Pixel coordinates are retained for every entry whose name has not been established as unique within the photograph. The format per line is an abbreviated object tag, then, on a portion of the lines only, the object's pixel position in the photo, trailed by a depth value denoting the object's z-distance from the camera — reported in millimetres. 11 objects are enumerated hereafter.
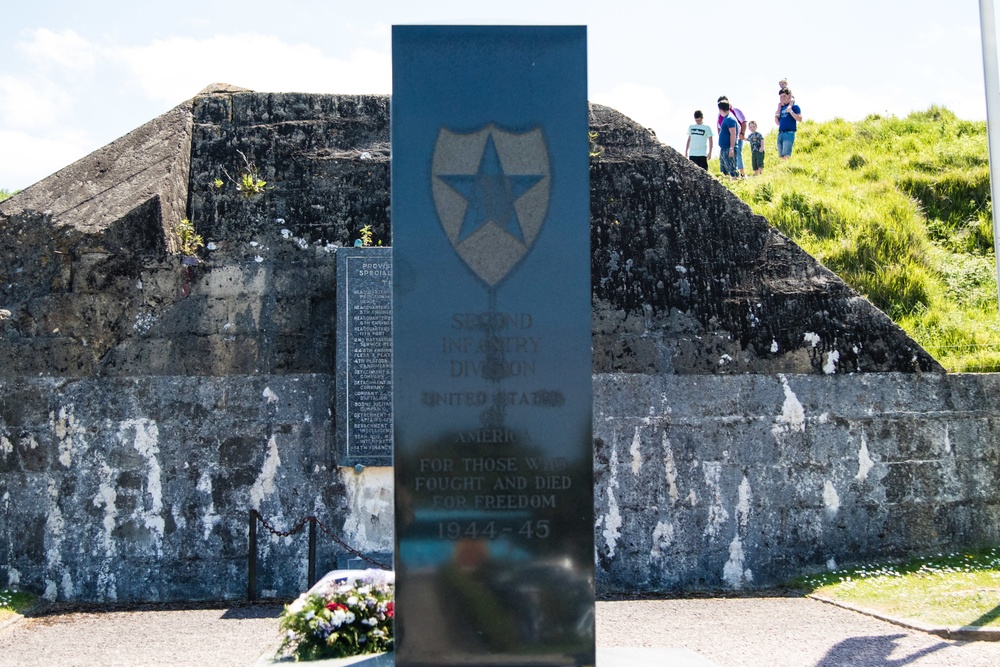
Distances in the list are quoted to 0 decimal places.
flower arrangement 5781
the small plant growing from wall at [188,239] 9023
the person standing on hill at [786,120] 15047
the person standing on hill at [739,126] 15547
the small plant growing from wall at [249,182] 9266
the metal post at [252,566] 8578
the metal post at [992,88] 8555
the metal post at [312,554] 8609
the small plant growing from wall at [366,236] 9086
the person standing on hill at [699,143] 14320
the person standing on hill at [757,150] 15023
